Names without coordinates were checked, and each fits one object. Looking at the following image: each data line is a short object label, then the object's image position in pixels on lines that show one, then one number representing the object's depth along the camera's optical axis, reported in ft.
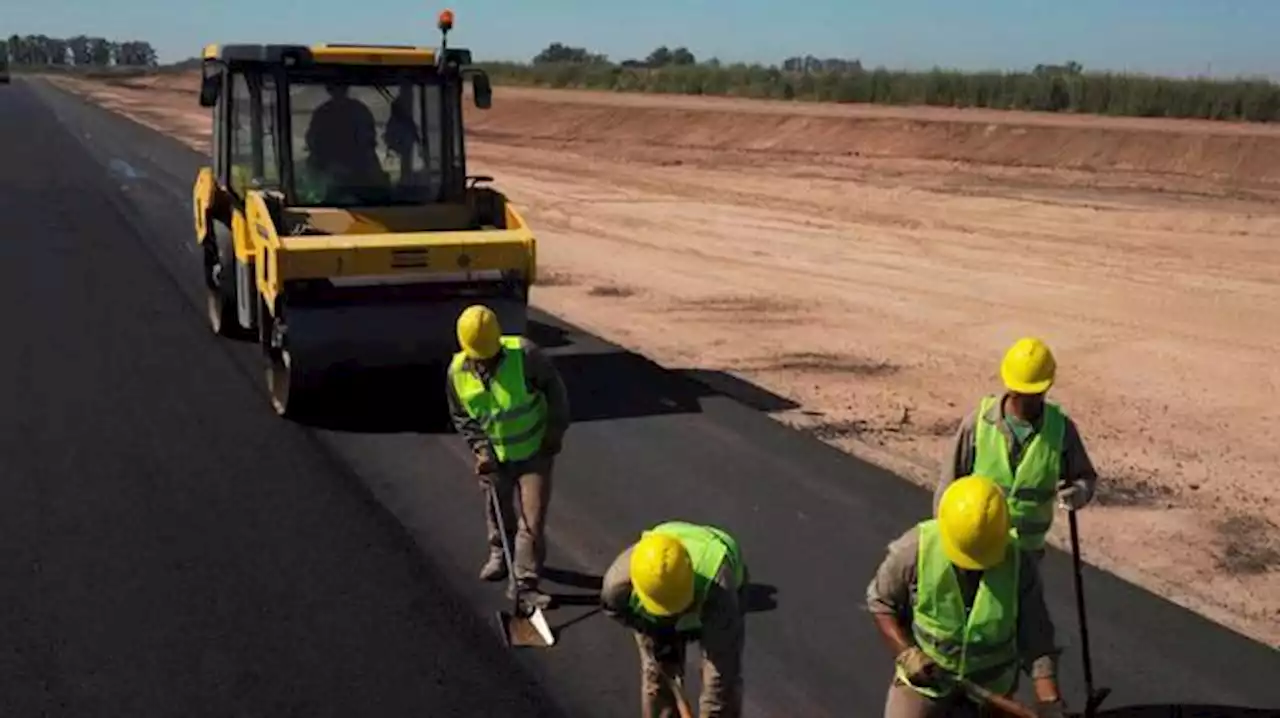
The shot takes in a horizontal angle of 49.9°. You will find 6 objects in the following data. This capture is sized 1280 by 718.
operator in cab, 35.65
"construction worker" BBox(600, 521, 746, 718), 14.99
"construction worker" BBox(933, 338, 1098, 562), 18.17
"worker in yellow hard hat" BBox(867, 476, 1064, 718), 14.20
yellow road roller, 31.71
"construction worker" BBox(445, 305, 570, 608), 22.18
